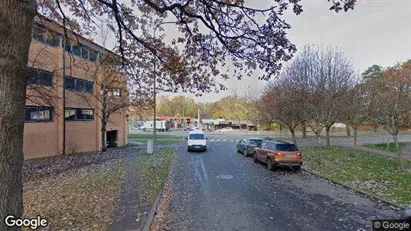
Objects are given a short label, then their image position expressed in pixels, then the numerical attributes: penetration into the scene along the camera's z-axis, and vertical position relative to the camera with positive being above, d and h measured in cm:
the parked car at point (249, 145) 2269 -175
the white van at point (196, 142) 2650 -176
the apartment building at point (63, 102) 2030 +174
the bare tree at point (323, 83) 1834 +303
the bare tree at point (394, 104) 1421 +93
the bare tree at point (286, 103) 2275 +165
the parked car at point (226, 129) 7086 -157
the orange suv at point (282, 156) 1549 -179
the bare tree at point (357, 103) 2387 +168
